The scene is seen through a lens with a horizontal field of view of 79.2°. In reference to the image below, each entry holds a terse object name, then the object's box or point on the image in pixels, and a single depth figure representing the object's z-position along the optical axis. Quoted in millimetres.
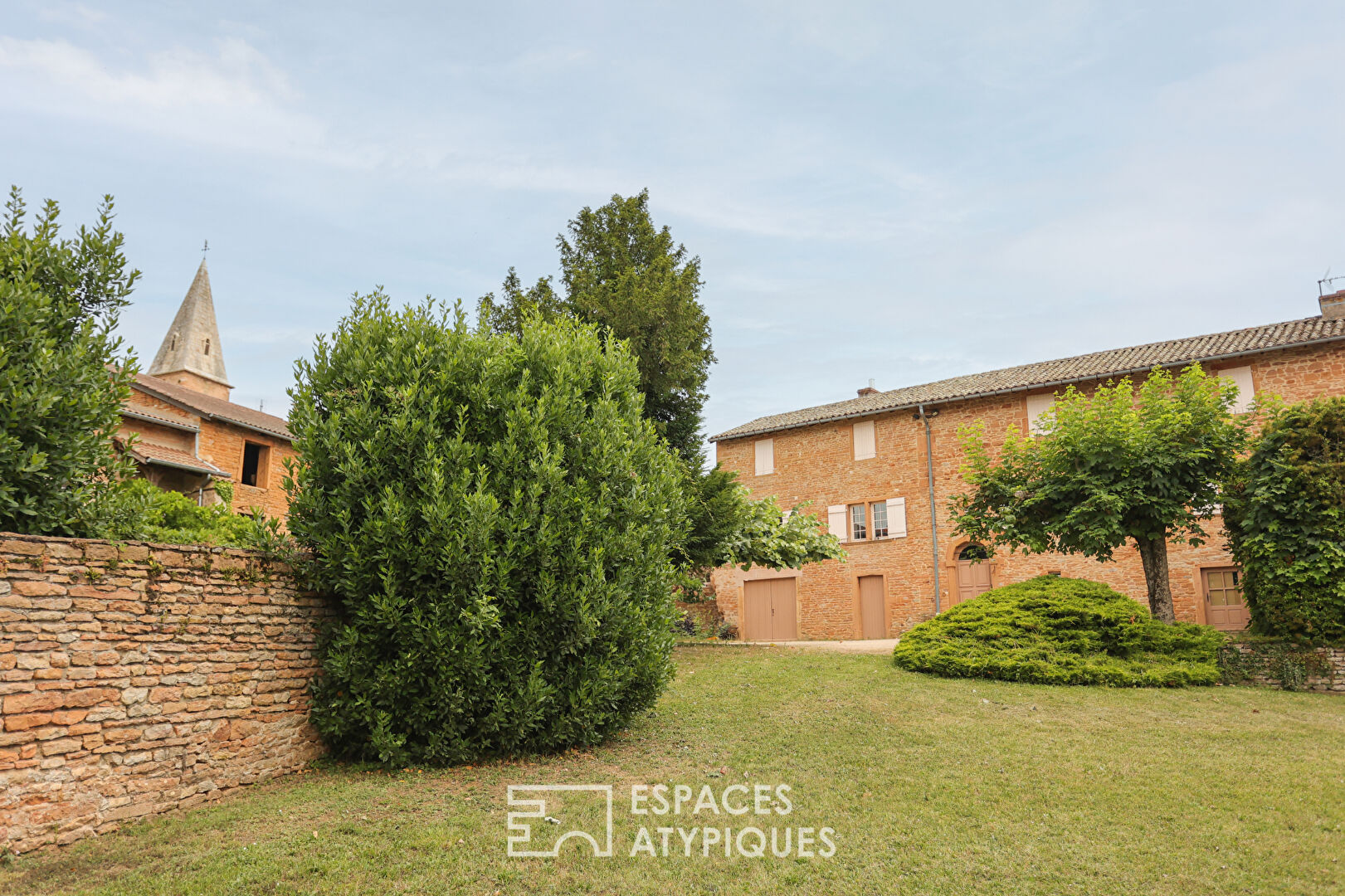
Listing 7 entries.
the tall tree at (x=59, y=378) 5844
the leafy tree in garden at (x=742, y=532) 14672
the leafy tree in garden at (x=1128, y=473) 13766
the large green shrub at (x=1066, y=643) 12266
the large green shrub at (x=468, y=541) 7457
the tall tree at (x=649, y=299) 15523
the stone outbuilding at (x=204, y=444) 18859
